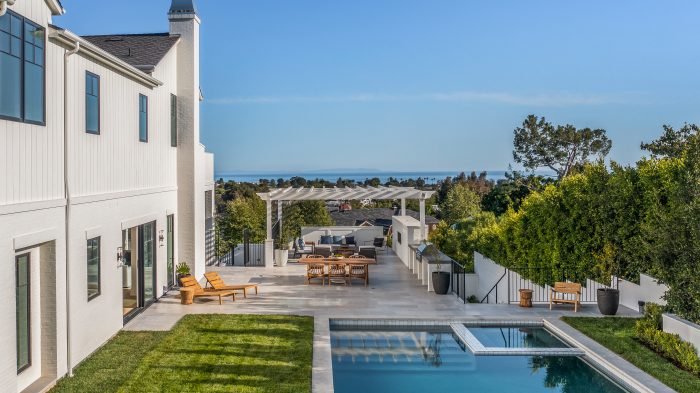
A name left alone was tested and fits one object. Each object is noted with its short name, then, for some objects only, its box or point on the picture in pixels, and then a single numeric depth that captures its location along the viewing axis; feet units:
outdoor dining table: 62.08
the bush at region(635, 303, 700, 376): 33.40
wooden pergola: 75.31
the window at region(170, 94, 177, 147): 55.67
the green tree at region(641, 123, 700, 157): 108.99
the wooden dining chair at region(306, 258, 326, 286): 62.03
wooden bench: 49.08
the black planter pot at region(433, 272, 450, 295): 55.98
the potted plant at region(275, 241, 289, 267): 75.05
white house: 25.82
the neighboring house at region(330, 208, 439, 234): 167.63
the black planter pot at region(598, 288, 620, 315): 47.03
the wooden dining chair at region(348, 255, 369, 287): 61.14
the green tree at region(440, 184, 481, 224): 179.06
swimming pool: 33.35
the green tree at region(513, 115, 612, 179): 154.71
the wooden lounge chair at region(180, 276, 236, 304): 50.31
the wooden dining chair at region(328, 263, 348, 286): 61.86
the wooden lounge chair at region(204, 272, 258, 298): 52.21
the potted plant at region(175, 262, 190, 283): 55.31
